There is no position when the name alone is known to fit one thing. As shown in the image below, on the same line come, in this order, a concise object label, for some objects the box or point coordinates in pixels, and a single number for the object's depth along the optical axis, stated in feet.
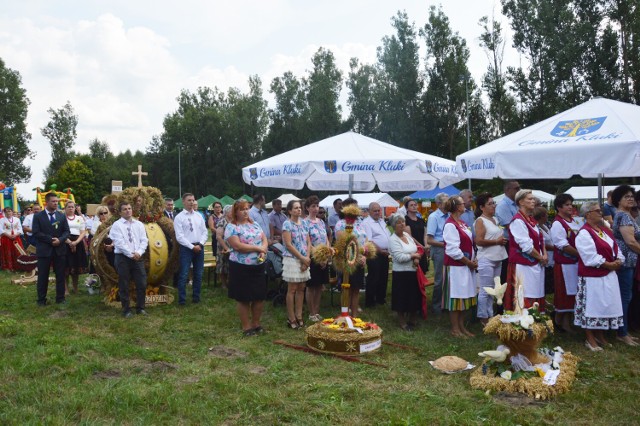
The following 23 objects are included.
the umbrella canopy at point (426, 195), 98.58
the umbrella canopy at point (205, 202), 141.57
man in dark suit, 28.73
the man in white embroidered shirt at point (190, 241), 29.76
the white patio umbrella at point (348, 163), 27.50
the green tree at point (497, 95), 114.52
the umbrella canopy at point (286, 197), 114.13
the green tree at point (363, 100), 146.41
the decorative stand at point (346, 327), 19.72
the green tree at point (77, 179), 168.86
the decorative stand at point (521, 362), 15.55
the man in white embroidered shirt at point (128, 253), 26.50
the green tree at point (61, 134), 192.03
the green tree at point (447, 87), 128.47
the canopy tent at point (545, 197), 93.06
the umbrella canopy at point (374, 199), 97.35
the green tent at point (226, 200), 135.58
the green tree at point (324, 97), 147.33
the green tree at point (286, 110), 156.35
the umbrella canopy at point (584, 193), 92.59
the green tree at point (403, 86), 132.67
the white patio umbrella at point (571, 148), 18.56
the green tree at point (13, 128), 140.36
